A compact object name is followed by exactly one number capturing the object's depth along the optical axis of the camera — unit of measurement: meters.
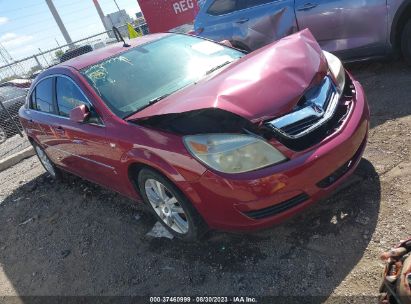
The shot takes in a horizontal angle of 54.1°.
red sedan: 2.70
